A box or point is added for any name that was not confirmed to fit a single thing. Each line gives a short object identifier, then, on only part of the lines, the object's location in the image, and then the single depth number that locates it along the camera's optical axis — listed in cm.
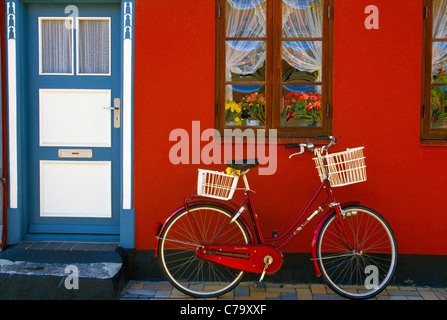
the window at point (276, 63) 432
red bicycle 380
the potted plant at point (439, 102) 431
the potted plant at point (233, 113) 439
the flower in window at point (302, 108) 434
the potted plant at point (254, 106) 439
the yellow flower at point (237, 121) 439
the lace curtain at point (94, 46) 452
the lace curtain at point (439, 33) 427
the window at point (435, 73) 426
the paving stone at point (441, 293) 406
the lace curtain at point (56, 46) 454
